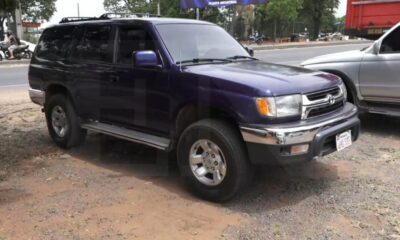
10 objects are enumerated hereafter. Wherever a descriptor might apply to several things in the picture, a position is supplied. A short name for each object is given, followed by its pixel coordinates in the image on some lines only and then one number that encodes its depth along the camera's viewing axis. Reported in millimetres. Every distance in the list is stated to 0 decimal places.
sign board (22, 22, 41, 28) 55469
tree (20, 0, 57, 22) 55200
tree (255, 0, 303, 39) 53438
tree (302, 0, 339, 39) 63656
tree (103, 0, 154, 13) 65450
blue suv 4398
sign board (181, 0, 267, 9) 30844
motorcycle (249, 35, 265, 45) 43719
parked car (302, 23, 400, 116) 7152
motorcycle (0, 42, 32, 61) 24359
